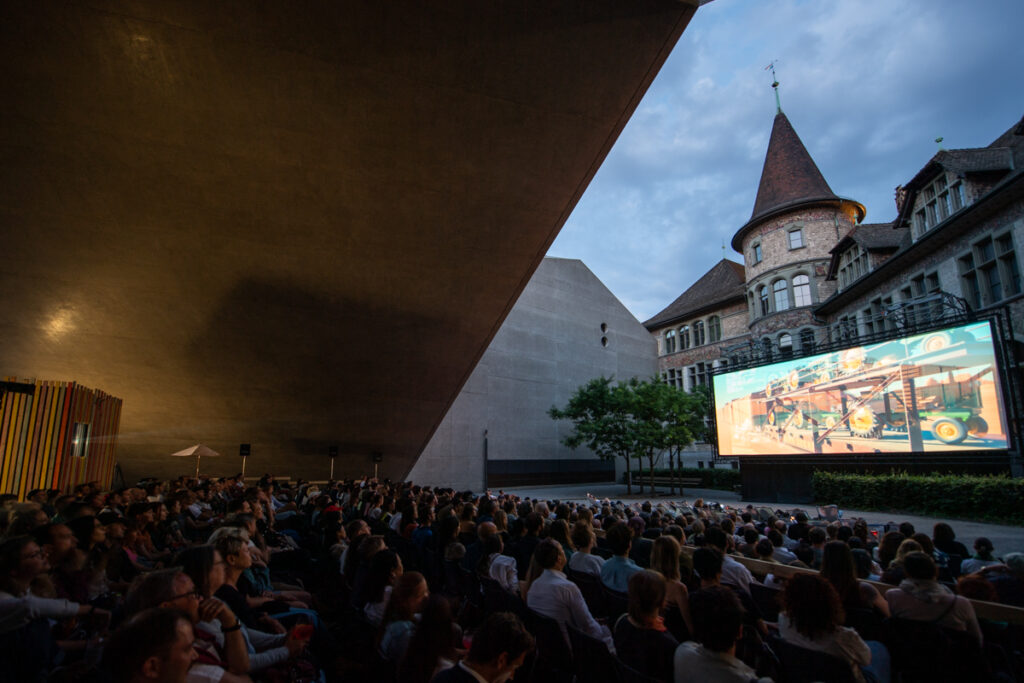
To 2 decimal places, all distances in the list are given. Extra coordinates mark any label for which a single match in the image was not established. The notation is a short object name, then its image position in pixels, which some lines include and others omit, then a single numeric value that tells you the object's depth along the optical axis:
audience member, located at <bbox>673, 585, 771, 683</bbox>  1.98
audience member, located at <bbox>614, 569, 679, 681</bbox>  2.39
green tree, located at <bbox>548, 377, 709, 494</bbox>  23.41
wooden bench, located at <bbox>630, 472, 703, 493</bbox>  26.52
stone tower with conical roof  26.81
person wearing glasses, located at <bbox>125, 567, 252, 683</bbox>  1.99
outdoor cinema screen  13.16
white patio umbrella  11.73
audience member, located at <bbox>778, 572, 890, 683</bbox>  2.33
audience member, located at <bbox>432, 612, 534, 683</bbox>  1.83
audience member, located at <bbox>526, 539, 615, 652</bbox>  3.12
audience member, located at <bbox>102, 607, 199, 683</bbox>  1.47
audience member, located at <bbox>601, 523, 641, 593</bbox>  3.61
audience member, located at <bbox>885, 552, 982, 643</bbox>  2.78
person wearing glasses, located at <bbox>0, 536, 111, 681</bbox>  2.30
